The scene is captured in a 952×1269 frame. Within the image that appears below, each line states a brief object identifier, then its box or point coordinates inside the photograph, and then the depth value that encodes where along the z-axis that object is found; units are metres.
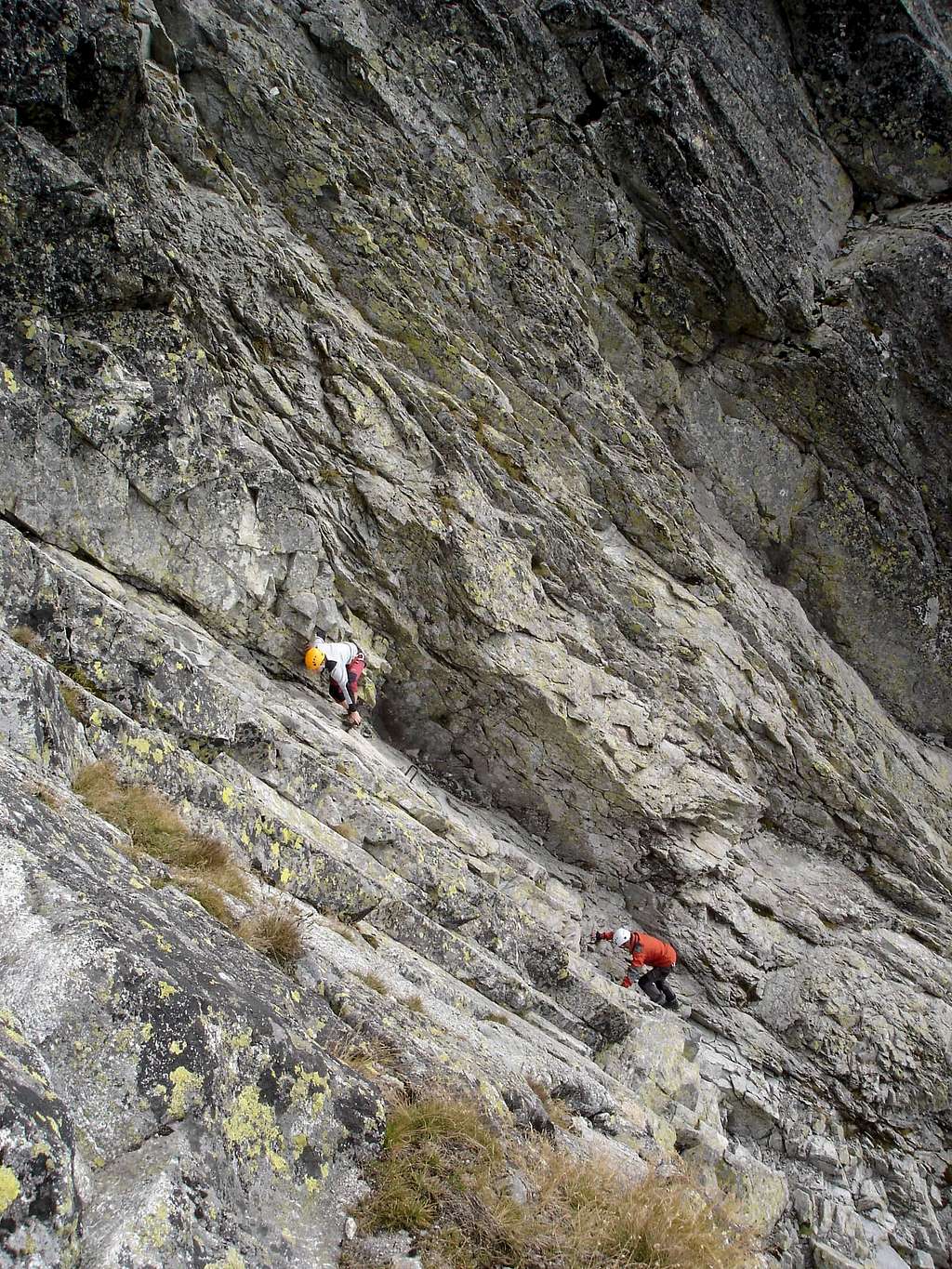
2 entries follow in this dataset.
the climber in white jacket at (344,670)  13.69
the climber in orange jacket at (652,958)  14.30
